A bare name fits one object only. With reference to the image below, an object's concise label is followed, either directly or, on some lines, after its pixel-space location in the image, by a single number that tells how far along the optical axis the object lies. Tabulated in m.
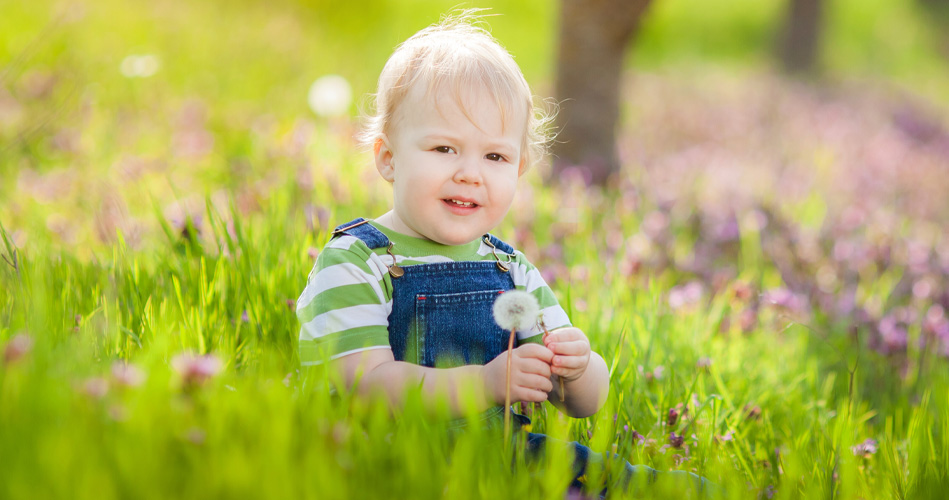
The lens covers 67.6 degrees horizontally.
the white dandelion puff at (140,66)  5.23
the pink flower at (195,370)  1.47
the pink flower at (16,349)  1.48
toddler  2.02
